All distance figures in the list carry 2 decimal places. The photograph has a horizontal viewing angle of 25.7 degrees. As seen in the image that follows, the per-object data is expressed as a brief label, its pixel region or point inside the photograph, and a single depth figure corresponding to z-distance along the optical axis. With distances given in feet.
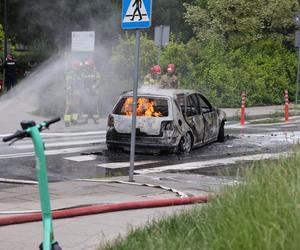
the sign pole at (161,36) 74.84
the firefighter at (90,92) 67.51
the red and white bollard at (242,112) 69.05
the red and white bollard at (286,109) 74.85
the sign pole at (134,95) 32.50
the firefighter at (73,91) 65.51
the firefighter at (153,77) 68.64
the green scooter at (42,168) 14.26
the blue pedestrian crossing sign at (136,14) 31.82
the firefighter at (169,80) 68.69
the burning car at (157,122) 45.11
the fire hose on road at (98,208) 22.72
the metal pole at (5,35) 102.26
